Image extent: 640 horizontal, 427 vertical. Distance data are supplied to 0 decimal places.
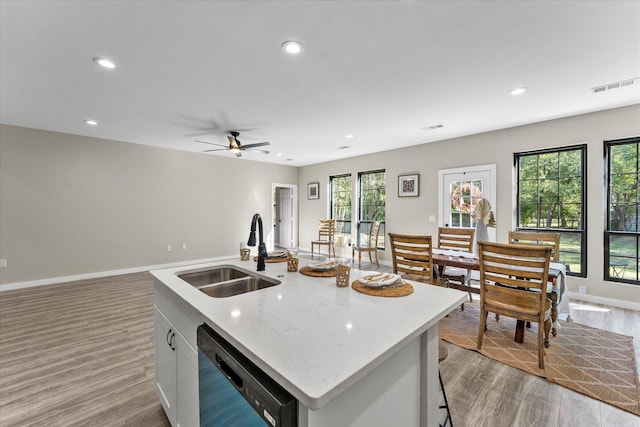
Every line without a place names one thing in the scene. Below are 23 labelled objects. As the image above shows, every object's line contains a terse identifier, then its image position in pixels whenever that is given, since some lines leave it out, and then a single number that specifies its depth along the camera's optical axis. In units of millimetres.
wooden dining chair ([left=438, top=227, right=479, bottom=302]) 3285
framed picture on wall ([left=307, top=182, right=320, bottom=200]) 7438
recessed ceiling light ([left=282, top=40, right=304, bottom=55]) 2117
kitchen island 684
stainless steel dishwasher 654
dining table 2400
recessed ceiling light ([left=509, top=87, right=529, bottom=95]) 2895
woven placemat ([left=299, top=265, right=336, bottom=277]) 1615
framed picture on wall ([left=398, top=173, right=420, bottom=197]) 5383
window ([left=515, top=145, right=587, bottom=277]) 3750
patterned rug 1930
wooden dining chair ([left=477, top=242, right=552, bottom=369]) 2109
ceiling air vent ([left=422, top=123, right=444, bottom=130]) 4145
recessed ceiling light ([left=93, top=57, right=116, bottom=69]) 2322
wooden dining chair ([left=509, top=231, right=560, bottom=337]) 2396
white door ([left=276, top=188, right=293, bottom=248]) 8078
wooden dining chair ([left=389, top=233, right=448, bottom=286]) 2863
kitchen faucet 1604
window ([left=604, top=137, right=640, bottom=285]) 3388
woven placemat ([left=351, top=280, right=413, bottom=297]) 1270
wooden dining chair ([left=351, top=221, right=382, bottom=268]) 5674
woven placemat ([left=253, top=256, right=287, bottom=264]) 1967
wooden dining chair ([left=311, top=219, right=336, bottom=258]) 6634
